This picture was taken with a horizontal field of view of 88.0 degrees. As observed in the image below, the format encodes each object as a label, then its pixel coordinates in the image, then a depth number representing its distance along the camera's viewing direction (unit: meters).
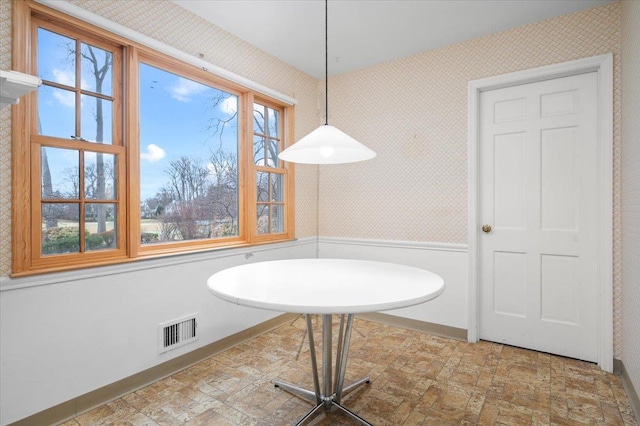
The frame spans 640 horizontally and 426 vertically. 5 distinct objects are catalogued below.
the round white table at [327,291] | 1.34
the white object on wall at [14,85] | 0.96
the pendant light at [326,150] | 1.85
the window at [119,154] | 1.82
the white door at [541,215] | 2.61
